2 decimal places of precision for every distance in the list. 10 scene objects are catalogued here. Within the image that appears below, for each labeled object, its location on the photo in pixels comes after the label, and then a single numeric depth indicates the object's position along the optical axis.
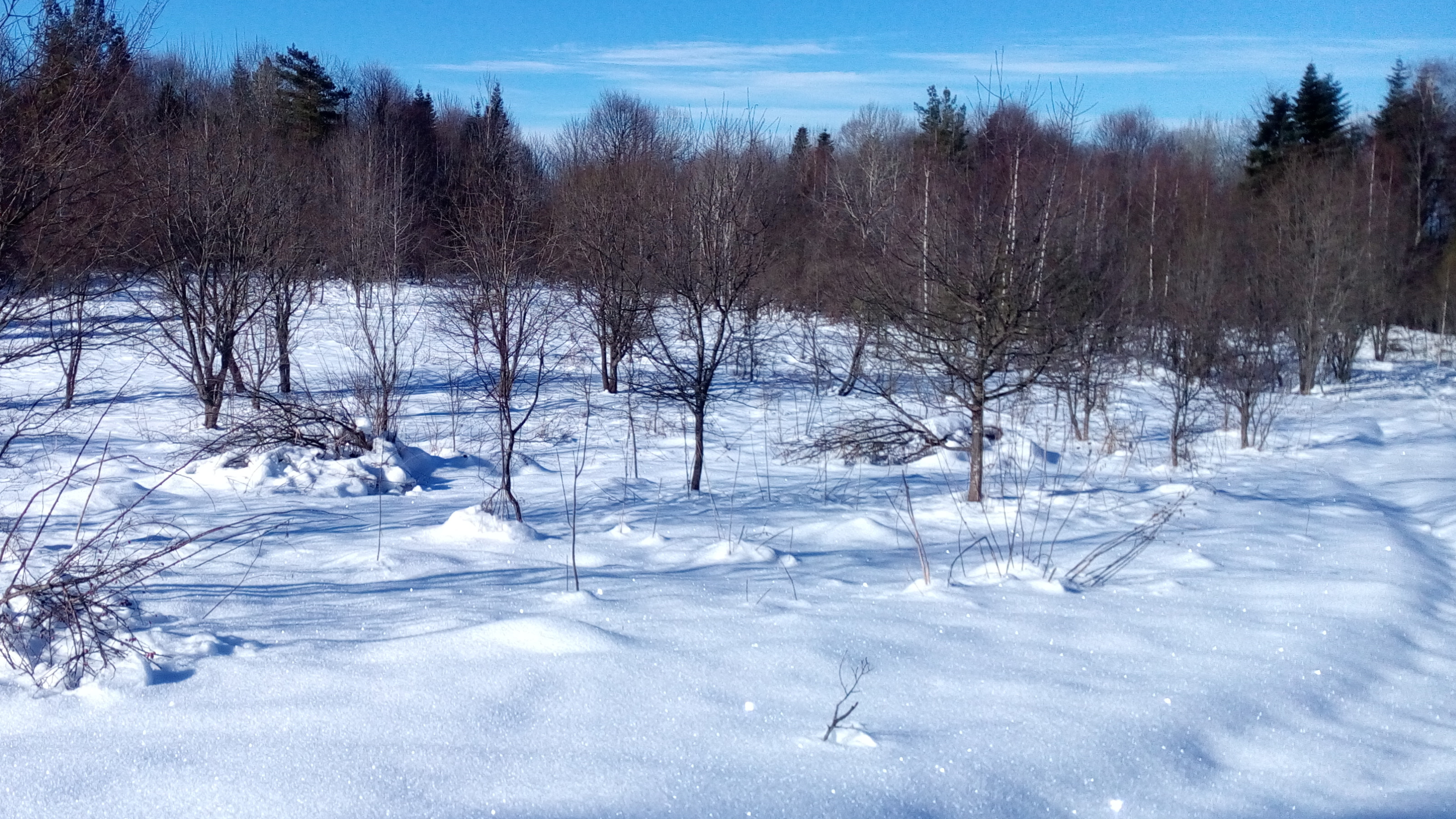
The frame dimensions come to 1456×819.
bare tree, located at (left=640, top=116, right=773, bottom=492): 10.21
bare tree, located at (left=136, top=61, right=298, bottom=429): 13.30
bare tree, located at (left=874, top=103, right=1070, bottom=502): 9.11
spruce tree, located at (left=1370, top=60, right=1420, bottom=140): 35.00
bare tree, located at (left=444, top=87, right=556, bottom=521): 9.73
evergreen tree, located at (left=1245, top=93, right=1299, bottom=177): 36.09
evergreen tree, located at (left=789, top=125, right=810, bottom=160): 37.31
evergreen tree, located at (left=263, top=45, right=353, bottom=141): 32.78
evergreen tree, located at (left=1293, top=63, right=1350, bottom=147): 35.72
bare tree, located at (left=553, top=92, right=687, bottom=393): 13.70
